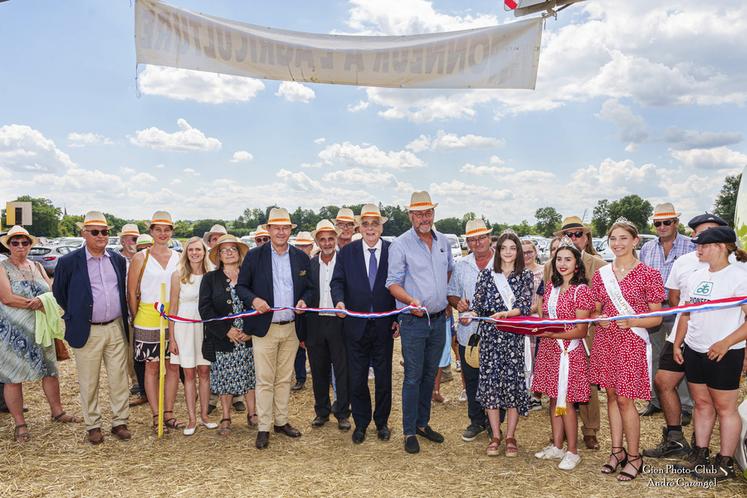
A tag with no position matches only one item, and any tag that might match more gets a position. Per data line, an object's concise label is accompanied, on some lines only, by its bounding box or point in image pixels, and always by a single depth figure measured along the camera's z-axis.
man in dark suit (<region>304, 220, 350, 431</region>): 5.93
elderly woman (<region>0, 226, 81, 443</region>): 5.59
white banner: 4.92
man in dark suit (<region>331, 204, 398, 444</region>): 5.48
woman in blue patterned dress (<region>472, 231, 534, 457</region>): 5.05
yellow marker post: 5.55
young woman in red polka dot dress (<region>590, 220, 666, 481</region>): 4.38
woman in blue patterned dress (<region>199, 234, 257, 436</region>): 5.48
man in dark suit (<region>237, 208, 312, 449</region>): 5.37
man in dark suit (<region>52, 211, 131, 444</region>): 5.35
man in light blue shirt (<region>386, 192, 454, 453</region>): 5.23
